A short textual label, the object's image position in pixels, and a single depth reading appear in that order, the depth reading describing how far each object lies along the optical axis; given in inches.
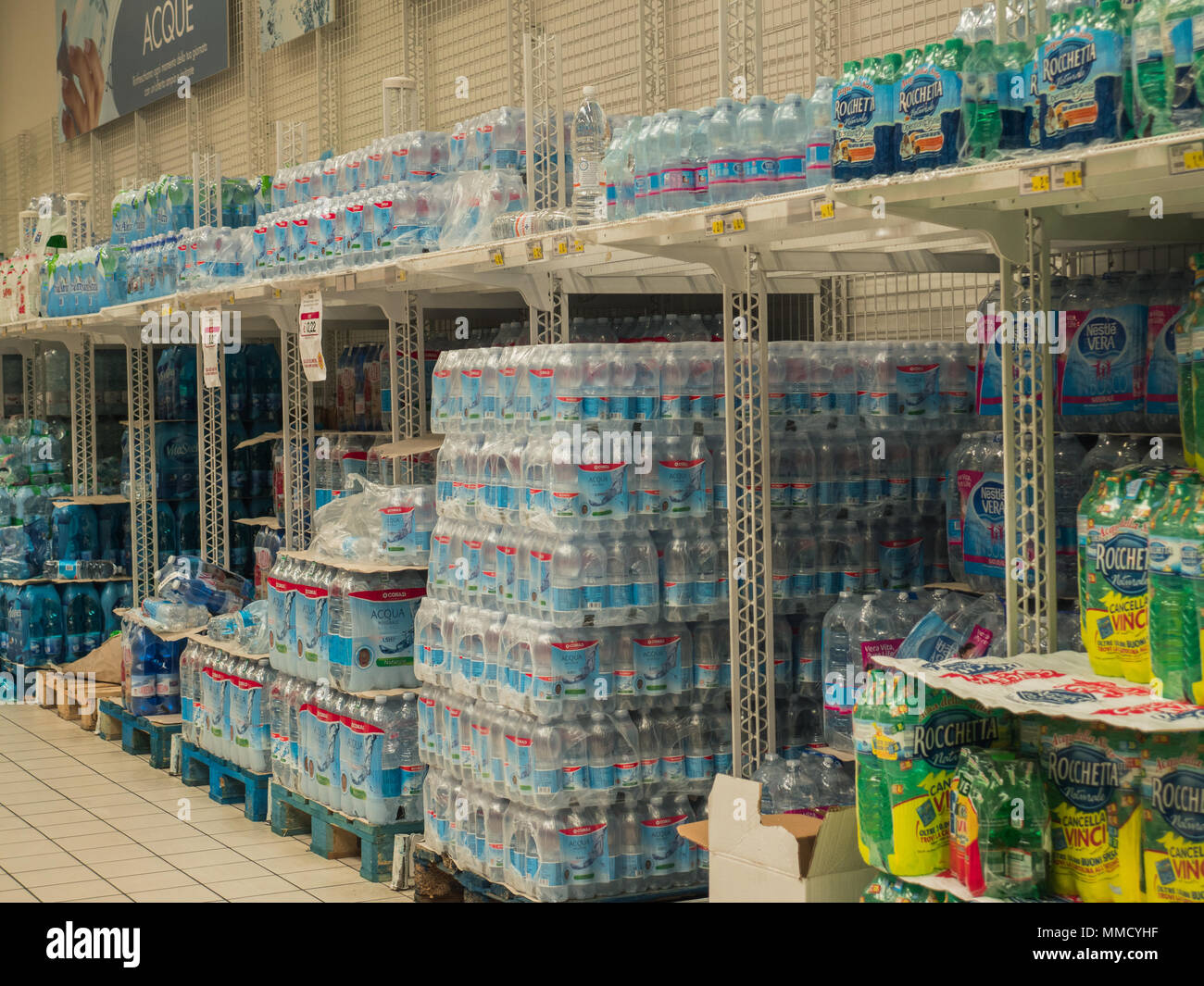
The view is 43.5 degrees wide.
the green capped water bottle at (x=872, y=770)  151.9
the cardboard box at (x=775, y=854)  167.2
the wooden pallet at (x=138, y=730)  345.7
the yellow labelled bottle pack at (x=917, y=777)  150.1
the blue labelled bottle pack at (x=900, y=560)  219.1
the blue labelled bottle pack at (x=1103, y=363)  171.2
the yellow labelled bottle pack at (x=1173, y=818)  131.0
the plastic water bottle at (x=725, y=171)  176.2
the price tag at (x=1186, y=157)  118.2
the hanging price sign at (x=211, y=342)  324.2
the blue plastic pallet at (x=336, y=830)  248.8
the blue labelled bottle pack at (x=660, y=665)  209.6
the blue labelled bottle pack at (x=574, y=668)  203.8
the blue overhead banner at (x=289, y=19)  452.8
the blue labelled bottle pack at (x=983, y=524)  187.3
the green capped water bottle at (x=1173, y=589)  133.3
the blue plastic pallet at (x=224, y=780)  296.5
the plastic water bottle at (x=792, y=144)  174.4
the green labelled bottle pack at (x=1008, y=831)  141.3
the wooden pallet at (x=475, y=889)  211.5
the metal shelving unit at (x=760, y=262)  151.1
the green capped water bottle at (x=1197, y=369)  140.6
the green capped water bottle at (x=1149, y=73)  125.5
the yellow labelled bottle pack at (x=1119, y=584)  141.6
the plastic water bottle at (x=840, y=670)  197.0
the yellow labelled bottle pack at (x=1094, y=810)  137.9
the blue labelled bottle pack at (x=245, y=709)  299.9
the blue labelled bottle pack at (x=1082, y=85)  129.7
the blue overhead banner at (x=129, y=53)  535.8
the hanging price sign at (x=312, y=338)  271.4
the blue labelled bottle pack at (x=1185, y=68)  122.4
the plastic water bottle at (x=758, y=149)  175.3
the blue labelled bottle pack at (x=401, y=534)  259.0
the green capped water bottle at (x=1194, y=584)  132.0
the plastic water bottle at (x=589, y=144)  225.1
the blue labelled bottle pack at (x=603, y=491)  202.7
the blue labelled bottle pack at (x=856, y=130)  147.8
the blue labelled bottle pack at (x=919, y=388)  220.4
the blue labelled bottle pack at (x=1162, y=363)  164.4
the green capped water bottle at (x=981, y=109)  140.2
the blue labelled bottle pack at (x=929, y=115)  141.5
